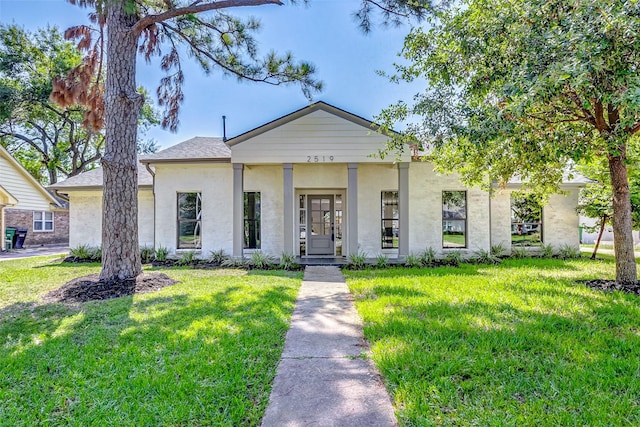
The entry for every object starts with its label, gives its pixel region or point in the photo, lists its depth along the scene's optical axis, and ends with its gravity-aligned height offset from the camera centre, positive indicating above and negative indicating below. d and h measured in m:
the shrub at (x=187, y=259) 10.39 -1.27
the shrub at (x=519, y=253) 11.40 -1.24
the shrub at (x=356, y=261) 9.66 -1.28
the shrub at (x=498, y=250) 11.27 -1.12
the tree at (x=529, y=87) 3.91 +2.00
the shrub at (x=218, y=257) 10.50 -1.23
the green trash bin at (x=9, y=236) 16.92 -0.84
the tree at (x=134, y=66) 7.04 +3.77
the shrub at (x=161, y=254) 10.84 -1.17
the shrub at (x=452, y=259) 10.23 -1.31
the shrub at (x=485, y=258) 10.33 -1.28
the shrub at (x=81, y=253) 11.80 -1.21
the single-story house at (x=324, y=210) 11.04 +0.31
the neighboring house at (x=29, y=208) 16.98 +0.68
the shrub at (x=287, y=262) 9.78 -1.33
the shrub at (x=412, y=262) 9.89 -1.34
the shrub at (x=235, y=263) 9.90 -1.35
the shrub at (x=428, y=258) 10.16 -1.25
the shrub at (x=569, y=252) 11.46 -1.23
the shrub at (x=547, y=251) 11.49 -1.19
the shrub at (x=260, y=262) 9.83 -1.31
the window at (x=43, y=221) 19.47 -0.07
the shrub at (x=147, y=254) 11.09 -1.19
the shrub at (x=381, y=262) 9.75 -1.31
